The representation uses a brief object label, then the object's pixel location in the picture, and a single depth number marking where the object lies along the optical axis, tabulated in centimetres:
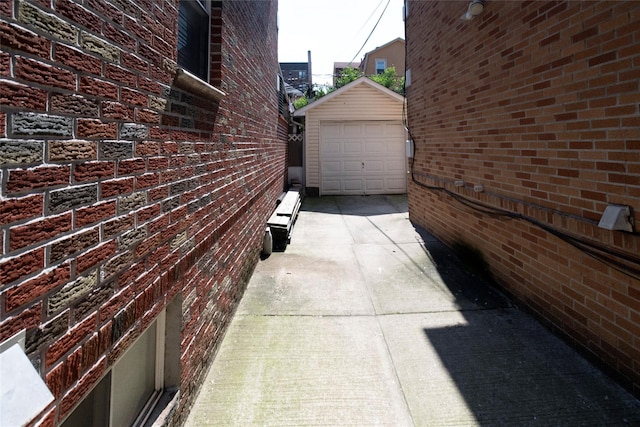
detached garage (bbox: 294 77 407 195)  1159
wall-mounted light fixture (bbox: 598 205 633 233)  231
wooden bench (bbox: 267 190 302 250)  560
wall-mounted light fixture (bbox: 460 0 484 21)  404
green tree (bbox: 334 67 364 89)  2534
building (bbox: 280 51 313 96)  3584
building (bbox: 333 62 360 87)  3904
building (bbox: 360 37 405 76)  2655
